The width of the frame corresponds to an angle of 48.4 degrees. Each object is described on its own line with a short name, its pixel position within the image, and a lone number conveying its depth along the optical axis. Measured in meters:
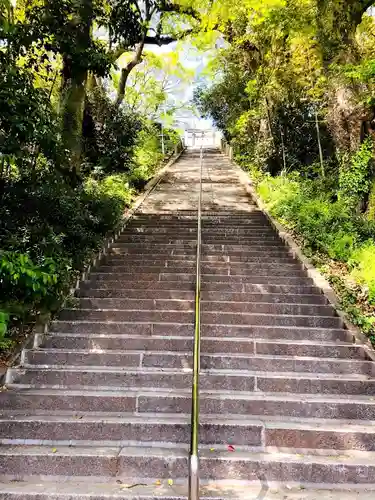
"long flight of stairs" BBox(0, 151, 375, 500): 3.26
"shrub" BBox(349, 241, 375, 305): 5.57
